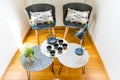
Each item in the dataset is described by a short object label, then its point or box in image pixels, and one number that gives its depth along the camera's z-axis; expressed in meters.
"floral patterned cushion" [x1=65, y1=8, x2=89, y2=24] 1.33
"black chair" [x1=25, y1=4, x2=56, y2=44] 1.32
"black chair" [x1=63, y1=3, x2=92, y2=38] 1.34
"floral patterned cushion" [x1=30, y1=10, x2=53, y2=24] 1.33
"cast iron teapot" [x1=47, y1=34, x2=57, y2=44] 1.10
